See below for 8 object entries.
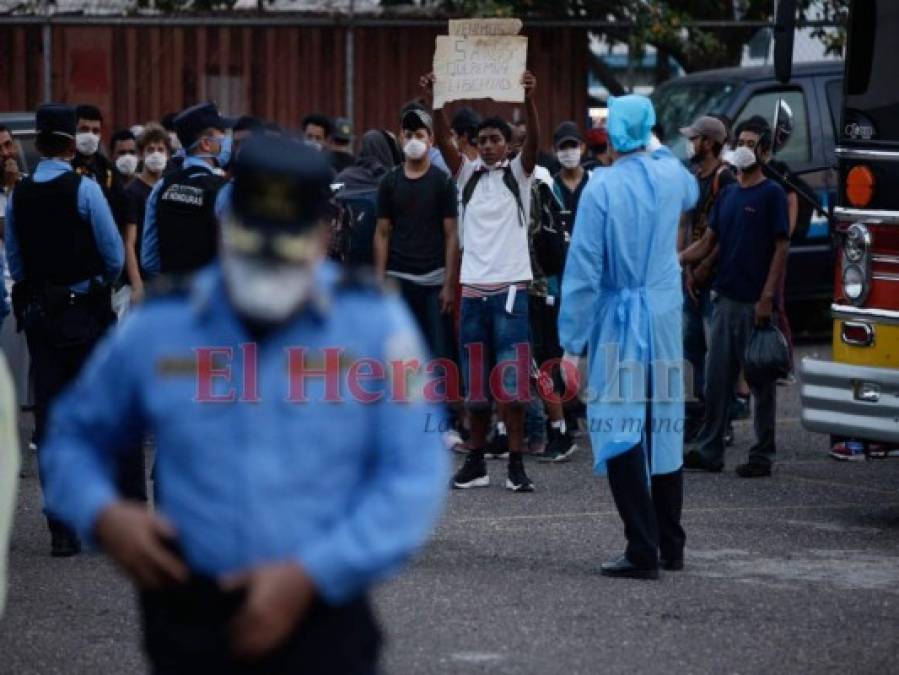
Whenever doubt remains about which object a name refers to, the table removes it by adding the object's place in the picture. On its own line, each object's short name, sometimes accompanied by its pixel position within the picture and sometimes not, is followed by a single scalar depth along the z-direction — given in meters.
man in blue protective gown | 15.44
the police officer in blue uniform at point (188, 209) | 17.52
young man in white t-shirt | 20.20
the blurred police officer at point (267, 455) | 6.91
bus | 17.31
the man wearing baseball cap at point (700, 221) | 23.05
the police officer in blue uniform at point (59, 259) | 16.92
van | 30.03
